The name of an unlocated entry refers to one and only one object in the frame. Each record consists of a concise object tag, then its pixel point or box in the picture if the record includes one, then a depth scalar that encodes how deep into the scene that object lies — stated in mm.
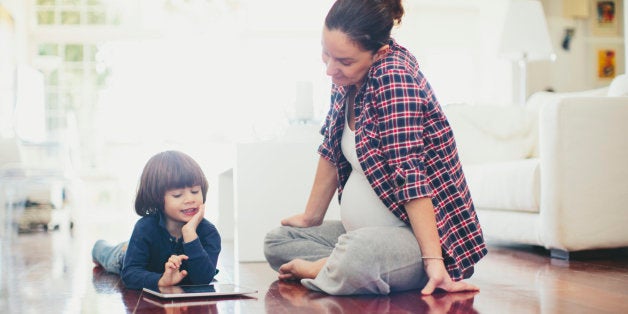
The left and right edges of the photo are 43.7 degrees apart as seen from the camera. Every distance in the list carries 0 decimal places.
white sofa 2705
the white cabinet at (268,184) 2953
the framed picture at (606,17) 7859
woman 1732
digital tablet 1810
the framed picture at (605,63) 7785
